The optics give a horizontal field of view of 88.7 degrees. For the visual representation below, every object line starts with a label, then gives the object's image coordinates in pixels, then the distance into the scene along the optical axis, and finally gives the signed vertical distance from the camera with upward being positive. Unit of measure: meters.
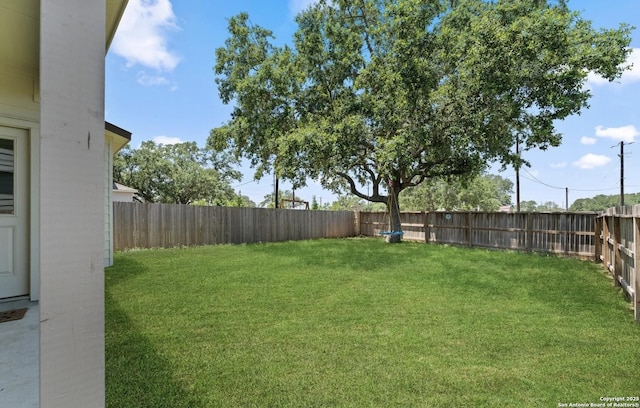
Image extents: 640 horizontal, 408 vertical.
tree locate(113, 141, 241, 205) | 21.41 +2.35
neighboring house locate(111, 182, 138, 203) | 13.76 +0.68
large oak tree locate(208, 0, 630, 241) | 8.80 +3.77
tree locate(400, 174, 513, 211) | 26.75 +0.86
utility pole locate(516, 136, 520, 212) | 10.36 +1.34
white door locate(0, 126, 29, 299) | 3.68 -0.01
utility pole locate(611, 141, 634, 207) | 18.30 +1.94
